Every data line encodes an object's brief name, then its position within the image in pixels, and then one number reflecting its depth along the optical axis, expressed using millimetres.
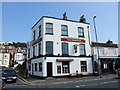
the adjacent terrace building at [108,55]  25683
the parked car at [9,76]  15045
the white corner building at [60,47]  19859
